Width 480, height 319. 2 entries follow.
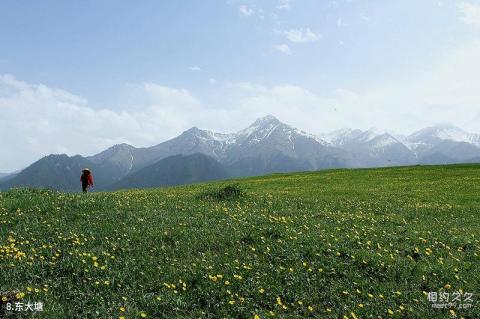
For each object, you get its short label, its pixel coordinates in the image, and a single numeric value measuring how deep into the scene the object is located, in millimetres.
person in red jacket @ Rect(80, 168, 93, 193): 33719
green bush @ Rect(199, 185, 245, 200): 26800
